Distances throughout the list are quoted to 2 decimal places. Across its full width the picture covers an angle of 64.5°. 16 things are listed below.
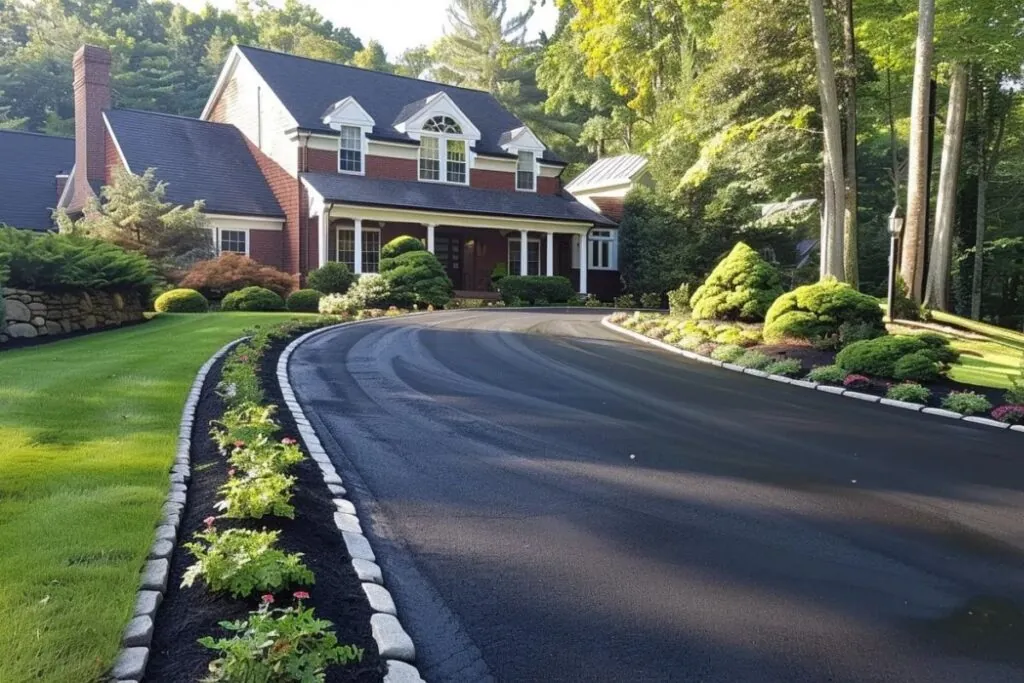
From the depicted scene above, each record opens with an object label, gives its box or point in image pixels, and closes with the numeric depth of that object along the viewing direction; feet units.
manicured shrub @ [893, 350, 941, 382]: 37.37
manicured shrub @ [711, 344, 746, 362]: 45.12
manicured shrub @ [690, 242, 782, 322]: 54.70
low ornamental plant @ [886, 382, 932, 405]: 34.30
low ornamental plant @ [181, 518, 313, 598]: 12.35
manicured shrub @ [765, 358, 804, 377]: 40.75
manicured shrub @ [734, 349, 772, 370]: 42.83
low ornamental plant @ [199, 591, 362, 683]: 9.48
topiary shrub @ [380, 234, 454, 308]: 73.26
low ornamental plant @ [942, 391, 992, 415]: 32.19
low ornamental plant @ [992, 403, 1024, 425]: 30.50
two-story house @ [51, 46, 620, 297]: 86.28
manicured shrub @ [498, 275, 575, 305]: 88.96
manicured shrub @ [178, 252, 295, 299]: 69.56
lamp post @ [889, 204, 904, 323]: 53.83
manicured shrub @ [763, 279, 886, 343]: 46.47
